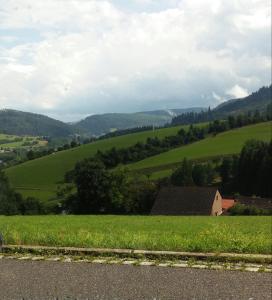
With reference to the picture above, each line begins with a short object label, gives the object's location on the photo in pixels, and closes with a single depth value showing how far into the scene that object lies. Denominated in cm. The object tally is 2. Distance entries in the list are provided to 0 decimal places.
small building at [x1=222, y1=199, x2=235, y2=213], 8450
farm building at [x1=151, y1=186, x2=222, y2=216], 7662
